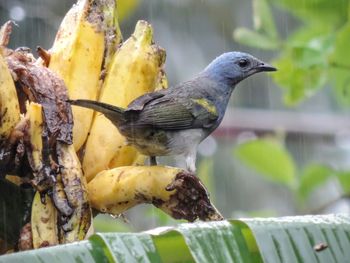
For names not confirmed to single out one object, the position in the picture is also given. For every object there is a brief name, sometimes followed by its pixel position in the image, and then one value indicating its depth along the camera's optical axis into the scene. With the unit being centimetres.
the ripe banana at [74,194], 441
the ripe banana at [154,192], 452
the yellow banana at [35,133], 441
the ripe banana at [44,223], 435
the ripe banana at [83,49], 512
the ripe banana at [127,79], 520
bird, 530
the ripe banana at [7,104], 449
